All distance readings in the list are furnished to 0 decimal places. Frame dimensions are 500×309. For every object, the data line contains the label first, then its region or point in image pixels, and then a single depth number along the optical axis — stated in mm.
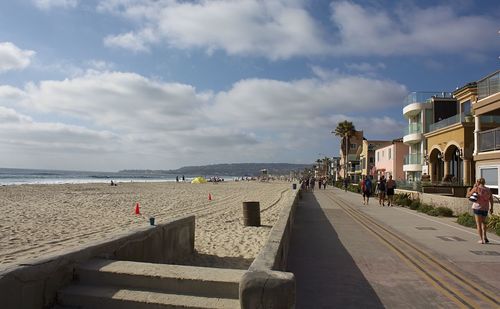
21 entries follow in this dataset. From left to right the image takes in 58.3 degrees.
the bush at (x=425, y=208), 20052
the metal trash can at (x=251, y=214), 15195
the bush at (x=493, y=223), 13259
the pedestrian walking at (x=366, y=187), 26500
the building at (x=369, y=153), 71812
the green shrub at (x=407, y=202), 23988
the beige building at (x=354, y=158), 85188
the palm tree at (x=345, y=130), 79812
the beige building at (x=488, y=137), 19781
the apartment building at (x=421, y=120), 36622
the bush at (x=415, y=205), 21983
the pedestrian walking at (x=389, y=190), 24703
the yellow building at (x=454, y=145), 26484
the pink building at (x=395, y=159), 49188
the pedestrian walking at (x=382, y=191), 25547
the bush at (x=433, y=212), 18891
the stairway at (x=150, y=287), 4910
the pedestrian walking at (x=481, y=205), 10891
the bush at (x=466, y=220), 15086
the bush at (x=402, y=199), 24484
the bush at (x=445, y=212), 18562
